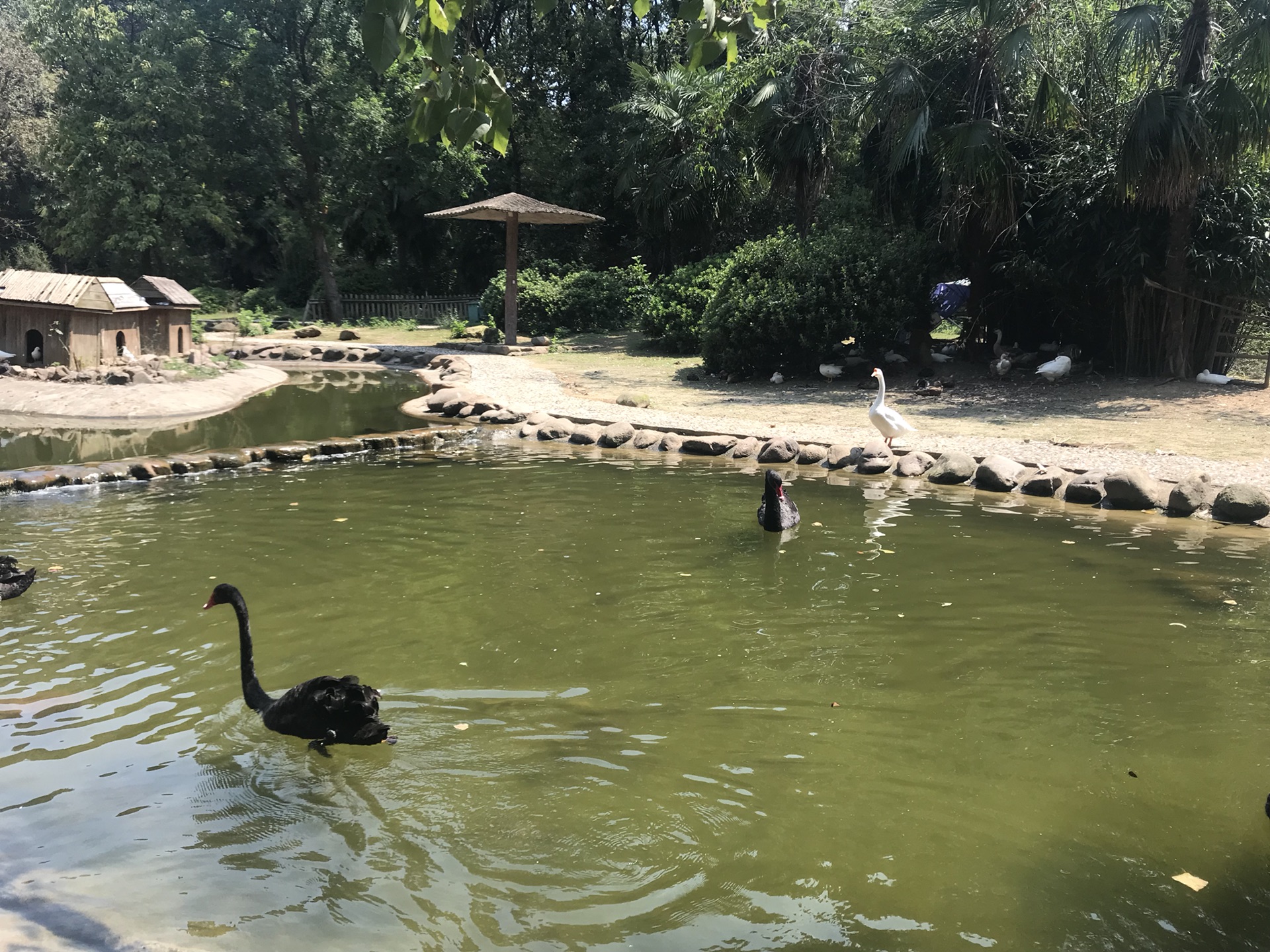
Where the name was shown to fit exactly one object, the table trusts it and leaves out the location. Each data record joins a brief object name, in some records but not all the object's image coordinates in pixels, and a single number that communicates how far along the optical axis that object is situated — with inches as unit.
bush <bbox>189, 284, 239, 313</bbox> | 1289.4
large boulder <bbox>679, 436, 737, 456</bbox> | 493.4
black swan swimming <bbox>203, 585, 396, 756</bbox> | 180.1
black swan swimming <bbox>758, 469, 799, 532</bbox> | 336.8
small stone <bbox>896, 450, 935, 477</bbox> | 439.5
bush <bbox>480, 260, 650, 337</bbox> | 1062.4
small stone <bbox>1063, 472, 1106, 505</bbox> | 388.8
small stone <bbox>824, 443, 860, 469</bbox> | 458.0
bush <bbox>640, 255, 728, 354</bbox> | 857.5
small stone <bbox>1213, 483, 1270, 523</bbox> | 350.3
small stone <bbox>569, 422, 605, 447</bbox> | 522.0
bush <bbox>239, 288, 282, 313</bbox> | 1312.7
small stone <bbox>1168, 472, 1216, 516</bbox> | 365.7
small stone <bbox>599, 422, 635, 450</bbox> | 515.5
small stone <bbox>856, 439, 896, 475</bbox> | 446.0
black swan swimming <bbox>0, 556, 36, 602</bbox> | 258.4
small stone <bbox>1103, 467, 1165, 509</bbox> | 375.2
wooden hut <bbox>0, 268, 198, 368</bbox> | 696.4
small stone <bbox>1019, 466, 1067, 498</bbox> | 400.5
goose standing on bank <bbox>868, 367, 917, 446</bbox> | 451.2
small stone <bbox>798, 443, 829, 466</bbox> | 469.1
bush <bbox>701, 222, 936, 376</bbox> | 677.9
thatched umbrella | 935.0
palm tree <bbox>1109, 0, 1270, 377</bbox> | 529.7
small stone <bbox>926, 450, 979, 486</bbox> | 424.5
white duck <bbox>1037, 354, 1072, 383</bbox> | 638.5
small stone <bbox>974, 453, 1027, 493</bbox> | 409.7
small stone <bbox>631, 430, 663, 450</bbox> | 510.9
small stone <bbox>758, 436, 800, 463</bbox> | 474.0
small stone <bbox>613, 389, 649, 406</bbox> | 617.0
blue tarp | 813.9
